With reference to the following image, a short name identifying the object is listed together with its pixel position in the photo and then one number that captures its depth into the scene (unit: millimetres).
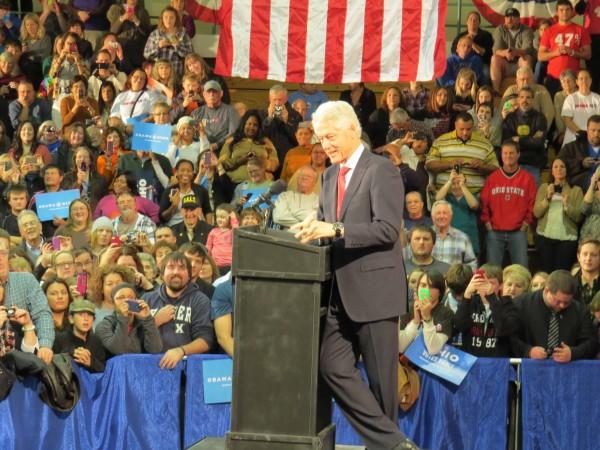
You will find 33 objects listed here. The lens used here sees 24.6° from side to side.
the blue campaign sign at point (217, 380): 8008
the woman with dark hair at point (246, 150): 12570
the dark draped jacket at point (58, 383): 7777
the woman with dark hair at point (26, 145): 12746
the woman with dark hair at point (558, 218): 11969
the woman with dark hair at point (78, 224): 11445
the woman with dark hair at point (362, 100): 13578
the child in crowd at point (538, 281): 9361
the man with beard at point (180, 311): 8336
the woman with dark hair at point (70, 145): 12656
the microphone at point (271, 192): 6188
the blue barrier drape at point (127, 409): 8000
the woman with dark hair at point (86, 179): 12211
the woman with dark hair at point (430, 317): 8016
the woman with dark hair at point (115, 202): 11812
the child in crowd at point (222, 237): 10945
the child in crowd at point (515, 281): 9133
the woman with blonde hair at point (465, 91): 13273
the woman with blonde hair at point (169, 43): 14031
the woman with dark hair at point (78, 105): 13289
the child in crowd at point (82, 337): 8062
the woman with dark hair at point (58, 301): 8305
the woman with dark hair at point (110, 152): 12516
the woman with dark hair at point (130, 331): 8148
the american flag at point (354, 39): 11969
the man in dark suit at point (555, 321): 8219
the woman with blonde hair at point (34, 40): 14594
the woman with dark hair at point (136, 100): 13188
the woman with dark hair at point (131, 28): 14359
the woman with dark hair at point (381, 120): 13148
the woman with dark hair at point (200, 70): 13609
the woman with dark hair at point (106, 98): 13531
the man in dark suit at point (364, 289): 5883
